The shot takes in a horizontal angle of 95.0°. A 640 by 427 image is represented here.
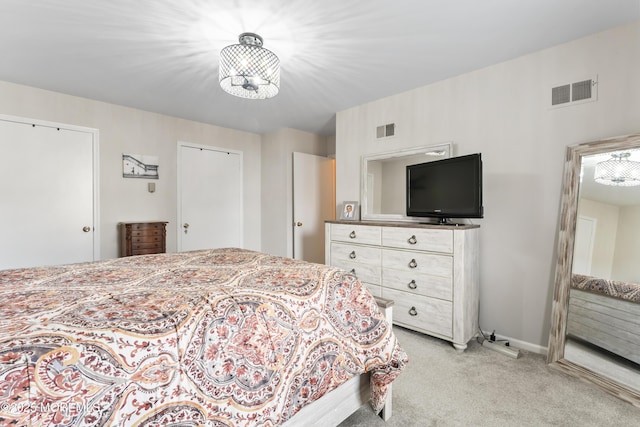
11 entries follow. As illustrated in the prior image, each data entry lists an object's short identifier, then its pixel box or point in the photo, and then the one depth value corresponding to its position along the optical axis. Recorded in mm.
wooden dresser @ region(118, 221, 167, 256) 3375
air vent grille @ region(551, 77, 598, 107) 2131
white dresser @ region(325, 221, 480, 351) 2379
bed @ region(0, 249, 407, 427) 732
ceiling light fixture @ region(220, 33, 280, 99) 1961
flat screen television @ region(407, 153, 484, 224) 2365
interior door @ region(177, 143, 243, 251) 4074
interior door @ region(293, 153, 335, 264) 4516
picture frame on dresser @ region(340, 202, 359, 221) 3569
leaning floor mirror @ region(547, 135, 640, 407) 1843
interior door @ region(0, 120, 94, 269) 2906
